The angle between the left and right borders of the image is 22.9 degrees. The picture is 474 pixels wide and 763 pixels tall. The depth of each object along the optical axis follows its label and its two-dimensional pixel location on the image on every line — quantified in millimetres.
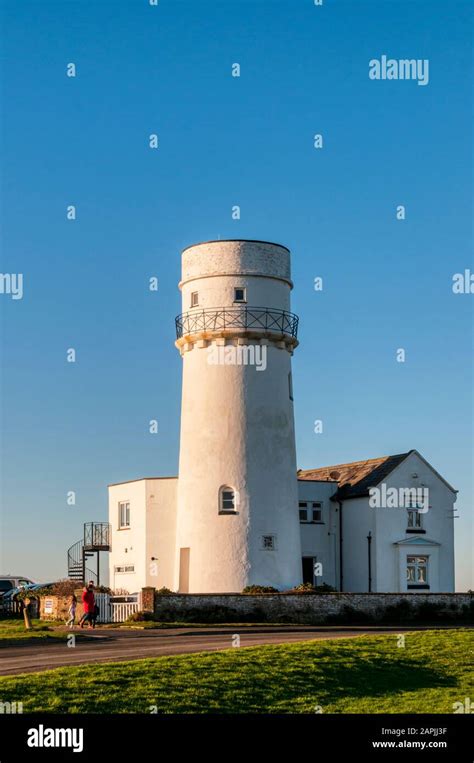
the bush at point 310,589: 45369
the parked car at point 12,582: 63400
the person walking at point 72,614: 41344
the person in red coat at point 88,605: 39891
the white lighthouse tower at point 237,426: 46719
